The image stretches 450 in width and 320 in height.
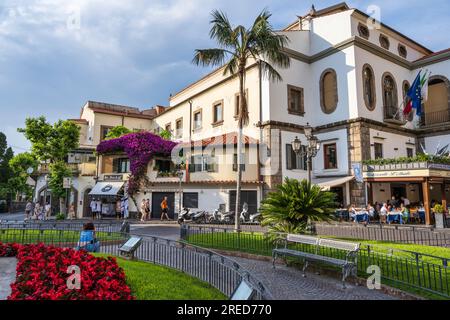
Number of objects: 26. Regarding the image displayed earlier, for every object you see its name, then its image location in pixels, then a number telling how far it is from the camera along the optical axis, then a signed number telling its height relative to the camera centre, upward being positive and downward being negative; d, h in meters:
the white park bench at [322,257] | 7.61 -1.53
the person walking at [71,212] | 27.67 -1.15
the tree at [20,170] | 39.92 +3.87
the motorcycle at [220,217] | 22.51 -1.29
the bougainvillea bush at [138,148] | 27.11 +4.59
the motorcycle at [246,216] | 21.71 -1.22
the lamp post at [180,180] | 24.33 +1.56
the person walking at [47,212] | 26.79 -1.15
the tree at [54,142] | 26.39 +4.99
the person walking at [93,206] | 27.69 -0.61
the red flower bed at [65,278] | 4.81 -1.38
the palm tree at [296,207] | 11.29 -0.28
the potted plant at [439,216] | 16.67 -0.89
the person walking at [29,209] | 26.20 -0.85
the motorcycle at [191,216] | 23.17 -1.28
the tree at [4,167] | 44.66 +4.82
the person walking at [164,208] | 24.73 -0.76
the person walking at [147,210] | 25.39 -0.90
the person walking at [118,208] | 27.66 -0.79
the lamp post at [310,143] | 14.35 +2.61
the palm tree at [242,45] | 16.08 +8.11
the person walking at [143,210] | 25.11 -0.88
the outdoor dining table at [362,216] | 19.88 -1.09
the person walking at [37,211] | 26.55 -1.07
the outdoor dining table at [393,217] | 19.84 -1.13
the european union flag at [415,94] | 24.25 +8.25
